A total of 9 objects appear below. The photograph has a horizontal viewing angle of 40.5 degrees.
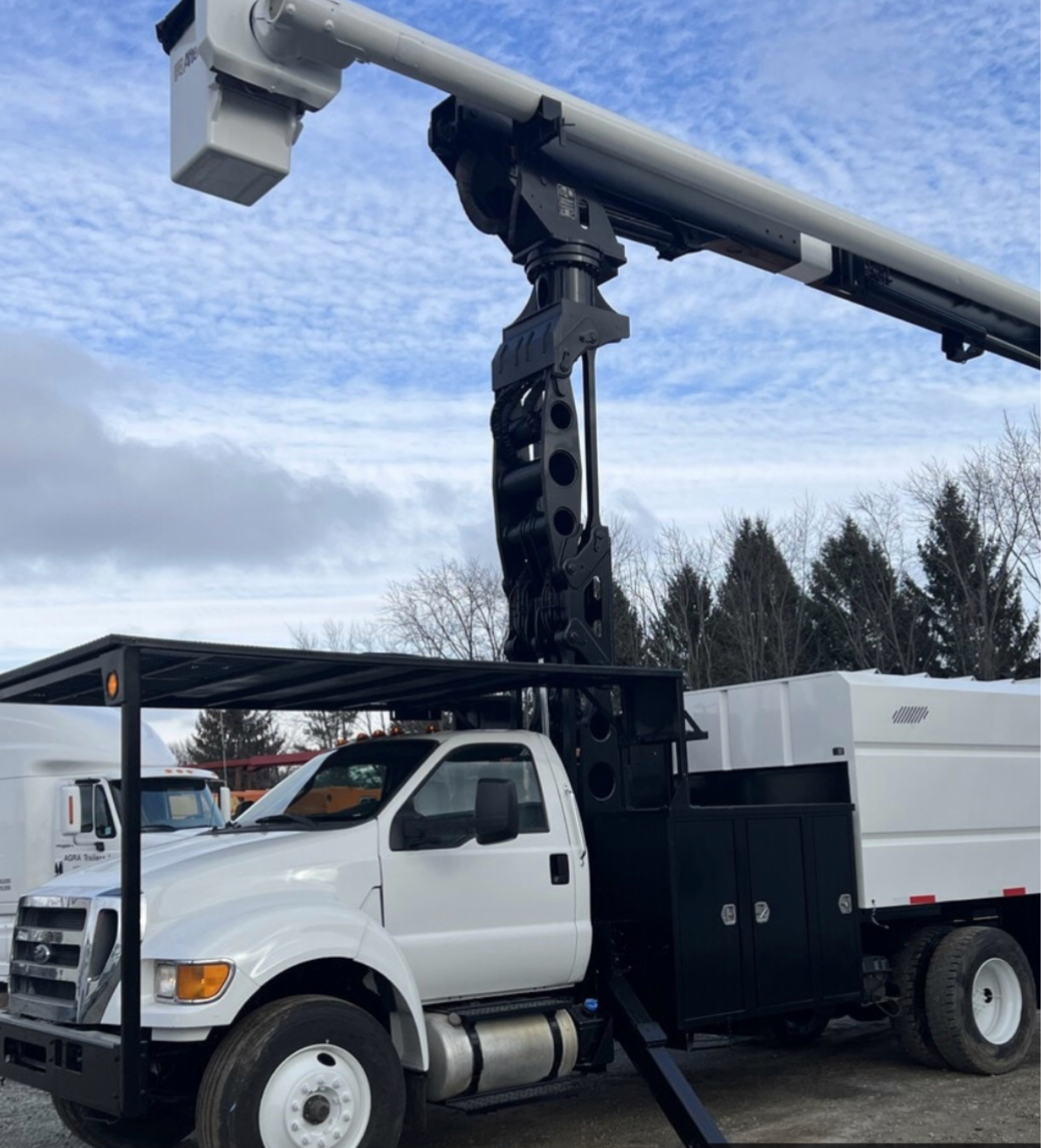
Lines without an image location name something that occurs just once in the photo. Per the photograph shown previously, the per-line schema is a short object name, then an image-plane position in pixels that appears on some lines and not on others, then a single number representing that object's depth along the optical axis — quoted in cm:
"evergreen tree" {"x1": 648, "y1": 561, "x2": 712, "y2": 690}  3600
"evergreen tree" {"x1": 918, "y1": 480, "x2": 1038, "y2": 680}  3131
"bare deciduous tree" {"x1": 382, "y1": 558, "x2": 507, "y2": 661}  4028
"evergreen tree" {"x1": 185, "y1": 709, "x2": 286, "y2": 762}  5994
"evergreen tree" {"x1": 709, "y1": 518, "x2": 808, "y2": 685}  3569
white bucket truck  640
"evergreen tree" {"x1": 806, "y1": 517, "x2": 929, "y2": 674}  3434
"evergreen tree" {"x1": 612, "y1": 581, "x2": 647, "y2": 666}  3584
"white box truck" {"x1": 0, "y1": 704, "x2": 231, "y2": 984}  1427
